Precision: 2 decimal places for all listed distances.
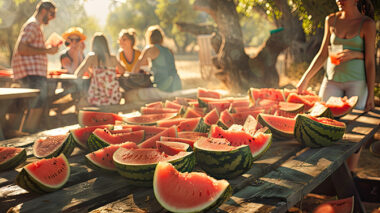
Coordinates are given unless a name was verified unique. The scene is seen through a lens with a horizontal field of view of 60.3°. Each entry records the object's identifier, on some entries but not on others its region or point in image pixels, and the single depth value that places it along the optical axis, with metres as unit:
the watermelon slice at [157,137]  2.24
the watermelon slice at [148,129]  2.51
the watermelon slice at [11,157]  2.11
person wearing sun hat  8.00
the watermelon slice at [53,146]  2.28
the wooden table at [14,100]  5.10
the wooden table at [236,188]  1.59
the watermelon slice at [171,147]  1.91
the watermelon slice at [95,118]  3.02
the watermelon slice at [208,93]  4.03
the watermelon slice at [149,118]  2.92
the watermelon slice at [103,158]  1.96
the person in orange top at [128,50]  7.55
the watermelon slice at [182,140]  2.15
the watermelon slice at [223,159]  1.83
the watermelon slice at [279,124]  2.61
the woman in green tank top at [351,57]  3.86
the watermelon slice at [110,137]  2.22
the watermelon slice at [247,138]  2.12
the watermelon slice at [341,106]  3.29
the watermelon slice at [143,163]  1.73
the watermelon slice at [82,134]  2.43
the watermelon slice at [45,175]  1.70
